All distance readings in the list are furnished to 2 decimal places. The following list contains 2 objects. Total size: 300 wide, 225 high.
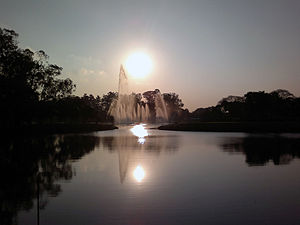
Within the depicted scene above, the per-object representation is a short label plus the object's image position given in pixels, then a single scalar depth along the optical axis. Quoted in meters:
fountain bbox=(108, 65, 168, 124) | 76.94
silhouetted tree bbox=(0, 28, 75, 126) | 41.94
